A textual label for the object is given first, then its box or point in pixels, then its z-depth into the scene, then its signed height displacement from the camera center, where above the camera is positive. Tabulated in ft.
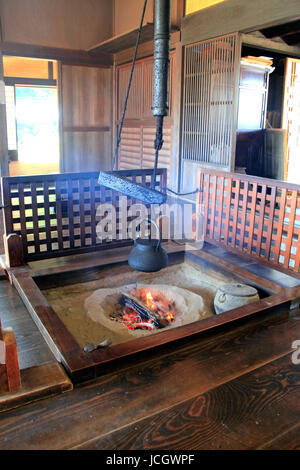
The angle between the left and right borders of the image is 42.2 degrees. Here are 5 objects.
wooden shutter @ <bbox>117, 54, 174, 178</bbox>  19.80 +1.47
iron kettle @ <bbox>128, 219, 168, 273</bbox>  7.78 -2.11
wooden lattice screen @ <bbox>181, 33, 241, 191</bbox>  15.29 +2.03
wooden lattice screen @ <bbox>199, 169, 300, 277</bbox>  9.11 -1.76
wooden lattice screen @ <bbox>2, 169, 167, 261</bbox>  9.89 -1.49
